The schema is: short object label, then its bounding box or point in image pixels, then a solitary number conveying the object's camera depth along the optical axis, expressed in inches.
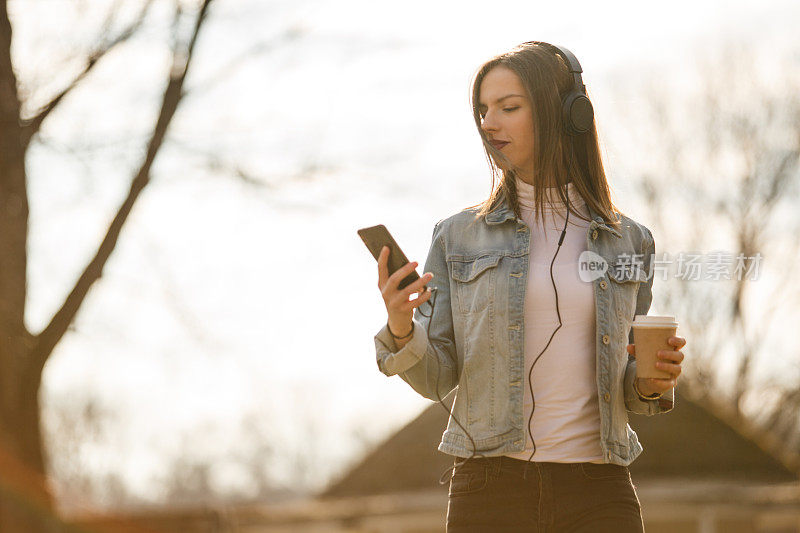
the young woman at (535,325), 238.5
